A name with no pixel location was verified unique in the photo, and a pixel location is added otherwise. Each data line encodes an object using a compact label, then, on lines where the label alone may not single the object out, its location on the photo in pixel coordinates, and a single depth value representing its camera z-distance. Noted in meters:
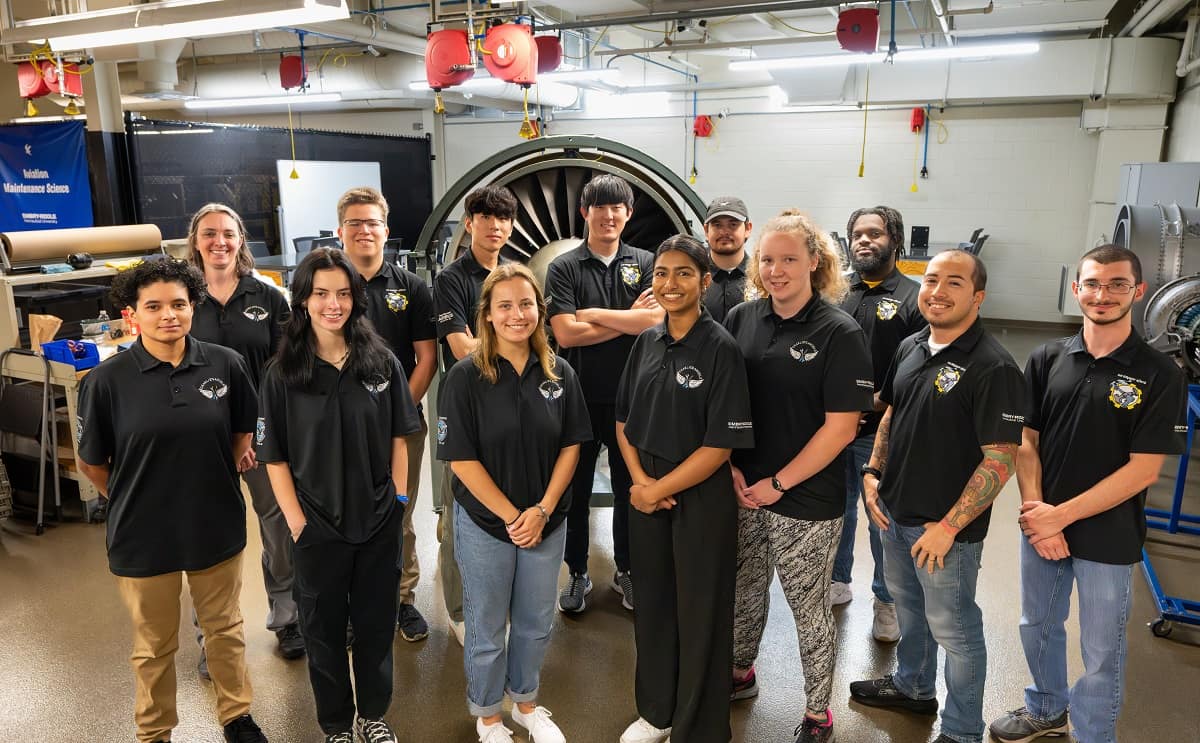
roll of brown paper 4.64
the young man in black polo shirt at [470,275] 2.88
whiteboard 9.94
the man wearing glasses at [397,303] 2.81
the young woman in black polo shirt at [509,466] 2.21
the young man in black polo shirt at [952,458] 2.03
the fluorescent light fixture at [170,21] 3.11
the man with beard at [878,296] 2.76
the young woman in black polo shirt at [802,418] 2.13
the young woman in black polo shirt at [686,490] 2.12
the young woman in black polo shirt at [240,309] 2.69
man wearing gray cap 2.75
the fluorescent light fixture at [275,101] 9.66
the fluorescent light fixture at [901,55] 6.29
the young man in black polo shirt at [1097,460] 2.03
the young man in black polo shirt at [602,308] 2.88
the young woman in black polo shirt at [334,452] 2.12
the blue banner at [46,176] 7.29
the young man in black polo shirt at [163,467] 2.12
